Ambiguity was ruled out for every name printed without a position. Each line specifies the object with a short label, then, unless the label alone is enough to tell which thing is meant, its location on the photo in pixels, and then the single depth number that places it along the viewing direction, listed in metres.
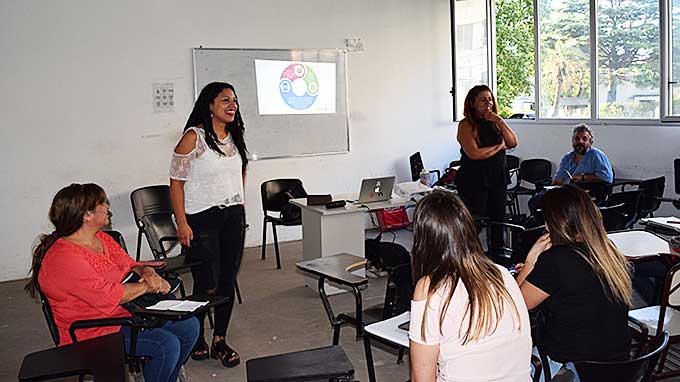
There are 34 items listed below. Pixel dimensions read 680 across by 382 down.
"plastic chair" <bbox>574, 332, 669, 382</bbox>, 2.15
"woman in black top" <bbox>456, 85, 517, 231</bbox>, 5.33
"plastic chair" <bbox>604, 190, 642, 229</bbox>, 5.37
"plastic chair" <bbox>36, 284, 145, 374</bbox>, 2.86
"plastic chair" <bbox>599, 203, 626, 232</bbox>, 4.75
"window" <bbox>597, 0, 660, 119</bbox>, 6.65
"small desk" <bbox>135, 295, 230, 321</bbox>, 2.84
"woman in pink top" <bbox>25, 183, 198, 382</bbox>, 2.88
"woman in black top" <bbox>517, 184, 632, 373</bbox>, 2.46
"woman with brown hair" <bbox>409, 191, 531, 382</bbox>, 1.93
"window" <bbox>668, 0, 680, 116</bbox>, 6.36
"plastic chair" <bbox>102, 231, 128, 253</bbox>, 4.08
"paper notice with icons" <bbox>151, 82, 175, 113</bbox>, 6.86
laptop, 5.43
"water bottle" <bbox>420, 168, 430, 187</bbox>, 5.96
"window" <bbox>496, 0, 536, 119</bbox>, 8.19
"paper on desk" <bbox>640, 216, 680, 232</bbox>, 3.95
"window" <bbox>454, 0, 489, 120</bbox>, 8.61
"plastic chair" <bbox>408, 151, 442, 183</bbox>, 8.23
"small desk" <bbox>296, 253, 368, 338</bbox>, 3.33
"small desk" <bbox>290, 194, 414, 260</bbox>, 5.24
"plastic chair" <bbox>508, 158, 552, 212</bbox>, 7.67
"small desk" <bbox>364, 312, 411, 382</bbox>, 2.42
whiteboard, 7.11
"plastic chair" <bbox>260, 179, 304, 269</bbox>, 6.73
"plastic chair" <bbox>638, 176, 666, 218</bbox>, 5.84
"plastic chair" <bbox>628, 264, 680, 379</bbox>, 2.86
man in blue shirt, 6.41
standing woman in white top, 3.85
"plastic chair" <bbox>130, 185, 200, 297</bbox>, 5.44
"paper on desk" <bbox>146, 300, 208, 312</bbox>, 2.89
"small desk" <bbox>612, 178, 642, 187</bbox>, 6.49
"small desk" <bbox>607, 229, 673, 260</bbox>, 3.34
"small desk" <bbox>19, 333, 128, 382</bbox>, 2.33
